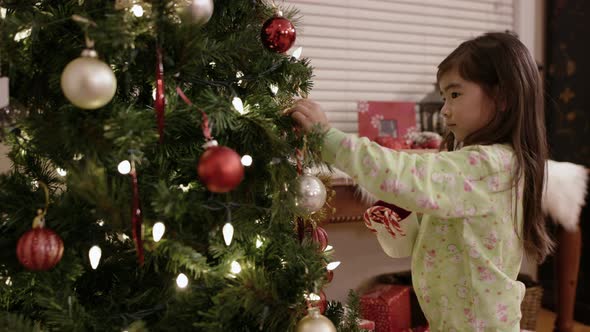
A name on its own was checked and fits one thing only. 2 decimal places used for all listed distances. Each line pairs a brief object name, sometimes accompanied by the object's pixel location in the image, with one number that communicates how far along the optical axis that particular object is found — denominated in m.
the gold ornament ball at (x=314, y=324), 0.73
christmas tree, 0.66
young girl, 0.92
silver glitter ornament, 0.80
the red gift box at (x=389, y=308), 1.91
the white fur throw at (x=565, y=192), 1.93
